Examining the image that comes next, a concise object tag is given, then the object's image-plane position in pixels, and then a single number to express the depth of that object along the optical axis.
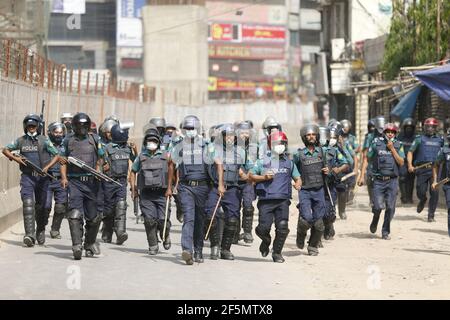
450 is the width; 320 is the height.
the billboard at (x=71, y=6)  54.98
